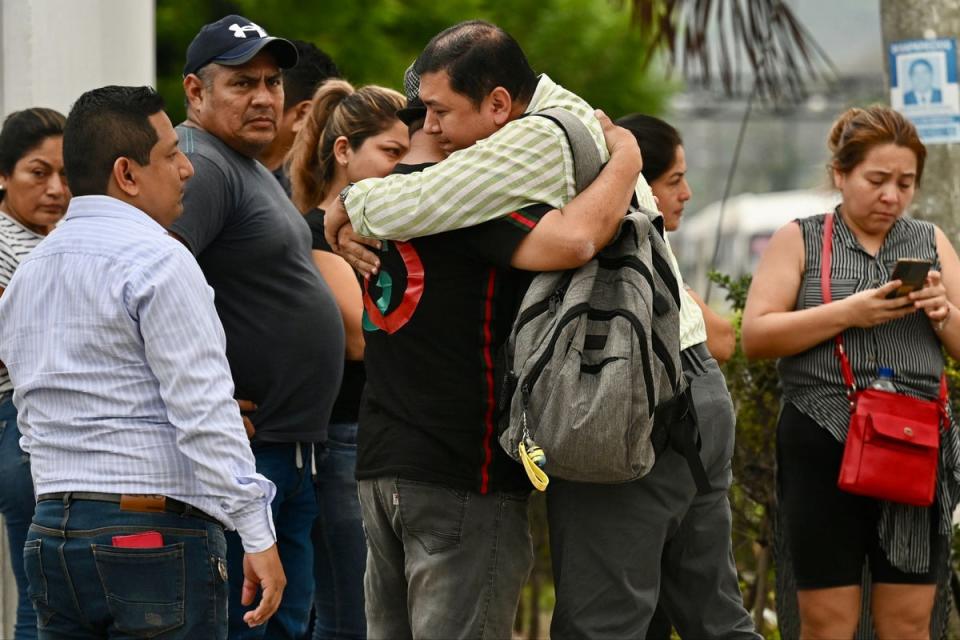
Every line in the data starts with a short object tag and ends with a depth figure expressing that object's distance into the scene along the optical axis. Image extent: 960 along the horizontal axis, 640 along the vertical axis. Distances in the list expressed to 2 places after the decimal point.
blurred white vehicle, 56.31
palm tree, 14.03
